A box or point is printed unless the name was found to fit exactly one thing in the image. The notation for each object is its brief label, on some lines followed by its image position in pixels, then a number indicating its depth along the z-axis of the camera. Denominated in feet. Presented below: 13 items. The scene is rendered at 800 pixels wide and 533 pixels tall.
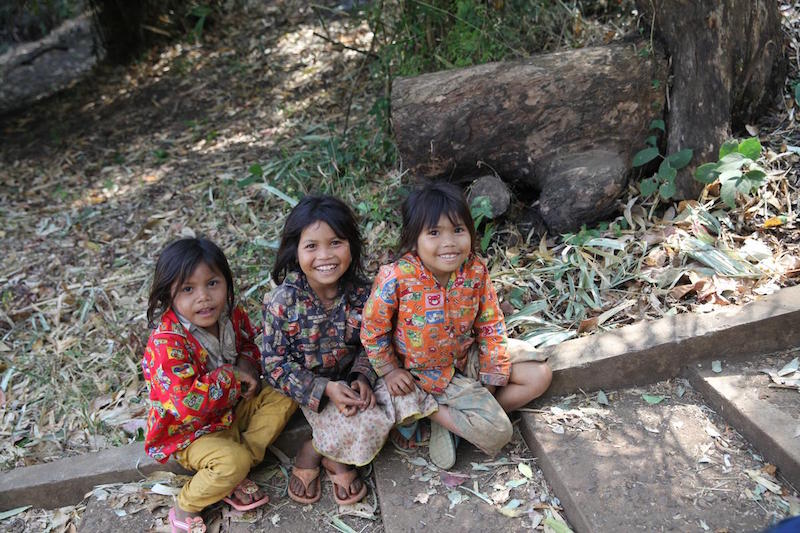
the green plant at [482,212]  11.81
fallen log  11.98
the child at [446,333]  8.29
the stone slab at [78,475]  9.37
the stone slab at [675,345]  9.04
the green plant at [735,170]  10.83
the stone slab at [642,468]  7.29
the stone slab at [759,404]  7.57
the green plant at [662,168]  11.53
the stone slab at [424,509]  7.93
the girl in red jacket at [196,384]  8.29
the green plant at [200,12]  15.43
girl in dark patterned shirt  8.55
